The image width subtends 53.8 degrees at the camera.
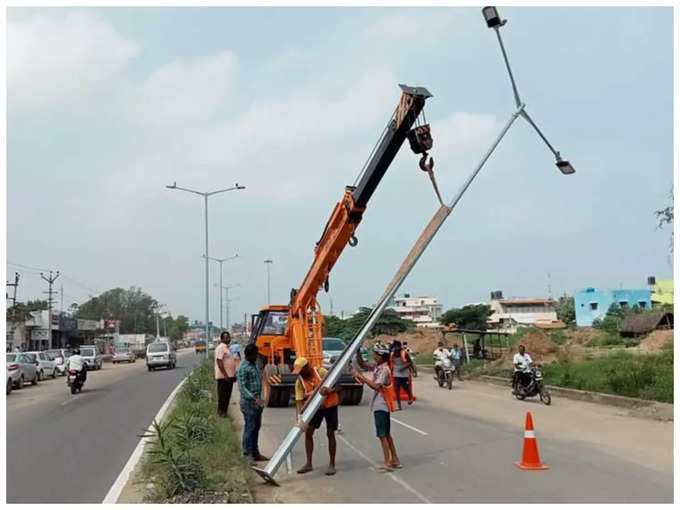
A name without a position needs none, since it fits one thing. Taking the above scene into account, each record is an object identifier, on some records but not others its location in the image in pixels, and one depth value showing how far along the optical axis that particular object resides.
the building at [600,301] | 87.31
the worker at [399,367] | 16.42
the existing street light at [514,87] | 9.01
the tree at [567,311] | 95.02
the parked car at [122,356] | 56.94
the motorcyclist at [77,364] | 22.69
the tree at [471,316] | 47.84
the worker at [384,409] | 8.91
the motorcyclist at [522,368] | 17.95
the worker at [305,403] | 8.80
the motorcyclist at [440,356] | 22.70
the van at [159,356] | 40.22
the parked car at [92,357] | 43.03
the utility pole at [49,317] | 62.93
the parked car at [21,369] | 26.43
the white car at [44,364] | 33.78
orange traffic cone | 9.04
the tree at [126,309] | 142.00
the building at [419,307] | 156.93
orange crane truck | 10.95
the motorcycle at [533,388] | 17.27
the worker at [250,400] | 9.30
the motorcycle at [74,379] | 22.58
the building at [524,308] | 117.19
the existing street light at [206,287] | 35.17
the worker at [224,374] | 13.77
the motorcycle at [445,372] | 22.30
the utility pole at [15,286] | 54.14
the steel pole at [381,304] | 8.30
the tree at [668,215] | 19.58
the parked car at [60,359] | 38.50
